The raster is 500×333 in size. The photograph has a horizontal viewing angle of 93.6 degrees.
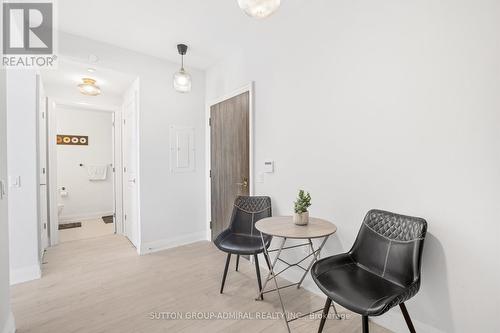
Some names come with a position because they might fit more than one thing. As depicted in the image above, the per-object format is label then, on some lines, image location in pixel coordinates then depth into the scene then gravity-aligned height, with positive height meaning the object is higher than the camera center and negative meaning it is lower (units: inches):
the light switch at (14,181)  97.0 -7.4
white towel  215.3 -8.0
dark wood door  117.8 +4.6
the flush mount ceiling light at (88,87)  133.1 +44.6
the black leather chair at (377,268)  51.7 -28.2
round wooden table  67.2 -20.4
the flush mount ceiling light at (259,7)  50.3 +34.1
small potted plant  77.2 -15.8
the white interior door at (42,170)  117.0 -3.7
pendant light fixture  117.3 +42.0
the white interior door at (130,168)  133.4 -3.2
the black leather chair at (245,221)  93.7 -25.8
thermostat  104.0 -1.6
